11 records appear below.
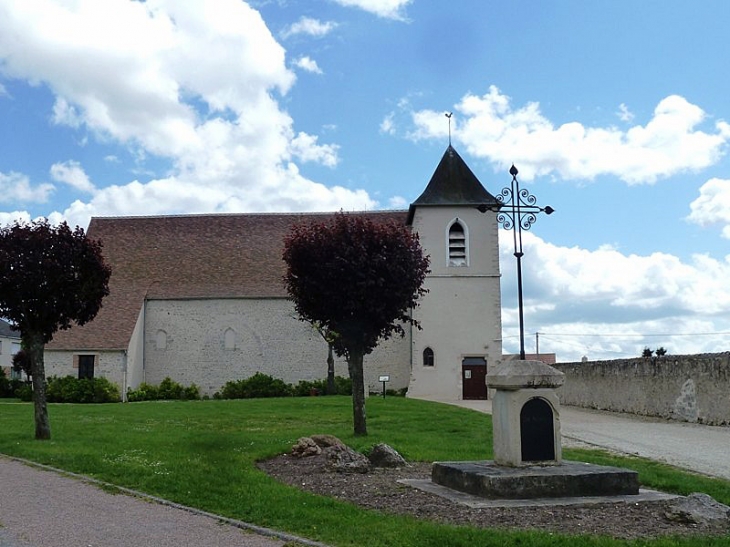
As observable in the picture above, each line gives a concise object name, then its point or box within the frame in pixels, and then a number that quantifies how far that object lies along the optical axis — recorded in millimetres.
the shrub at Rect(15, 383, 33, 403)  33116
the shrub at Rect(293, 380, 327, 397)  34188
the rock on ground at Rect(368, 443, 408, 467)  11312
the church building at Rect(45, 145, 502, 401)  33312
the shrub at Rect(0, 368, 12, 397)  35812
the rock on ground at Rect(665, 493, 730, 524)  7379
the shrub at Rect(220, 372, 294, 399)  34406
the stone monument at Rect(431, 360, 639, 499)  8977
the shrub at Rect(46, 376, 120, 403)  32156
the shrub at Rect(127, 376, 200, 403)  33812
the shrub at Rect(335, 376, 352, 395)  34031
